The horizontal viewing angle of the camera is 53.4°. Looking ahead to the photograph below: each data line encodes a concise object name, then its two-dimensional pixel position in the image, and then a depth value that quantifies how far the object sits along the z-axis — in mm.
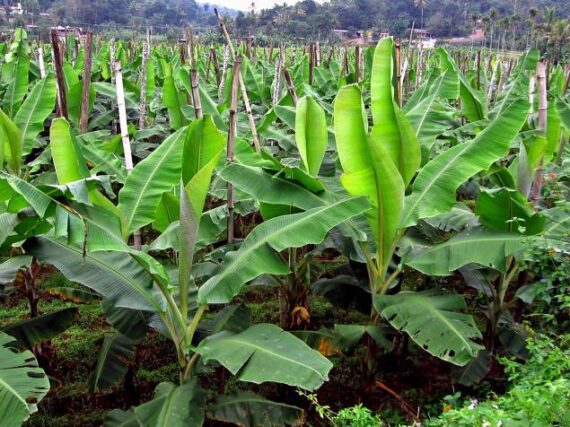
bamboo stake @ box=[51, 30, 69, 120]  3943
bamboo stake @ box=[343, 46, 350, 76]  9367
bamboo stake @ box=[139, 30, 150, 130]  6125
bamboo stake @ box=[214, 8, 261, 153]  4125
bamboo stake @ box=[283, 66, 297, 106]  4527
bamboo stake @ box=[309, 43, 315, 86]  7984
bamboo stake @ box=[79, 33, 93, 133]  4430
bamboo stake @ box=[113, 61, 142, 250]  3613
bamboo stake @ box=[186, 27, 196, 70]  7802
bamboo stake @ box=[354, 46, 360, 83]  7484
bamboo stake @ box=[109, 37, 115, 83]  6922
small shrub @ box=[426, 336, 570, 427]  2125
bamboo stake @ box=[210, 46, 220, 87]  8586
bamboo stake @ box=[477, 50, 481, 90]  8770
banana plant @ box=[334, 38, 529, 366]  3252
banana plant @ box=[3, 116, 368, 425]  2660
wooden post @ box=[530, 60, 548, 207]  4055
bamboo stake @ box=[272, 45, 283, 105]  6664
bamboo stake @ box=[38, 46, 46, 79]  6203
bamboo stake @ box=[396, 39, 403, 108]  4230
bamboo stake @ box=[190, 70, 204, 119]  3889
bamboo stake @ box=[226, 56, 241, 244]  3637
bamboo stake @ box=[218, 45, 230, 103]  7351
